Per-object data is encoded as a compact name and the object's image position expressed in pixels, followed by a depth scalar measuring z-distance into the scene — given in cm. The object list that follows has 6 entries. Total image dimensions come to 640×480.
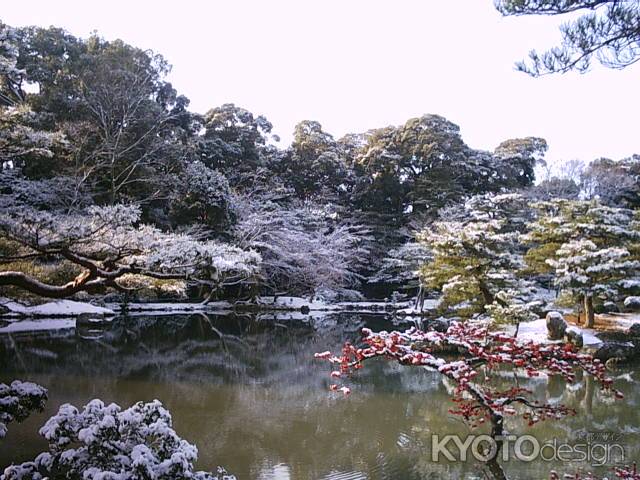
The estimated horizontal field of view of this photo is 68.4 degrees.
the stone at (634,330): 832
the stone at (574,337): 798
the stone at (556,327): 830
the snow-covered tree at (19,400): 348
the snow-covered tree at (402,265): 1586
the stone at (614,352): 772
